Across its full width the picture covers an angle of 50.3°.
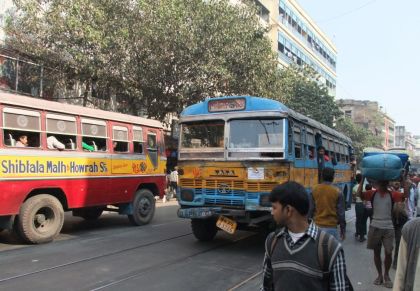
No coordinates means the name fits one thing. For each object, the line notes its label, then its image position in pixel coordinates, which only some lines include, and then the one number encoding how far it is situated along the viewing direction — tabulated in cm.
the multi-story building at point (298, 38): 4400
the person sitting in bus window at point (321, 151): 1103
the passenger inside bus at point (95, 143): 1046
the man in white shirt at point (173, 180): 2208
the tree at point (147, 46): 1717
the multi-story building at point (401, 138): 12862
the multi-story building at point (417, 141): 15644
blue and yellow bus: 845
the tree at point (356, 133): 5972
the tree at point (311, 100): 3628
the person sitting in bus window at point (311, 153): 1022
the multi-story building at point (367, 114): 9281
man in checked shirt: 260
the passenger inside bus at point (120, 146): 1131
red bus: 859
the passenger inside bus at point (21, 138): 852
